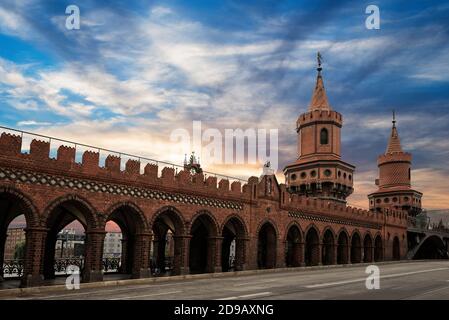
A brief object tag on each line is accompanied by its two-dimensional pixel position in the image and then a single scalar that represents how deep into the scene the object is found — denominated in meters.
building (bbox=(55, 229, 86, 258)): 64.65
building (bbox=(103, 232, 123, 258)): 172.79
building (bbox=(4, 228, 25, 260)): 129.35
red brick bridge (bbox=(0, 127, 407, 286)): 19.47
